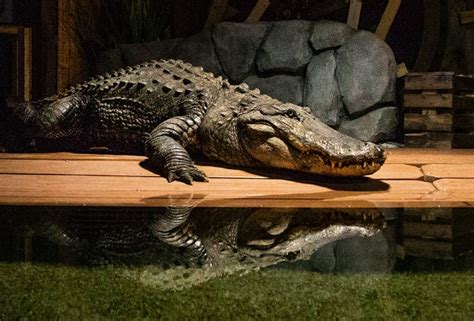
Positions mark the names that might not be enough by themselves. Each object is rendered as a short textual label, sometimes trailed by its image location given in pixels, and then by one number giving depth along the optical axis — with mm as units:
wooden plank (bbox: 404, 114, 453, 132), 5859
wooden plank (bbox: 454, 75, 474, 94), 5900
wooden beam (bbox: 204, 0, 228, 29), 7519
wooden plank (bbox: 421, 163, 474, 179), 3783
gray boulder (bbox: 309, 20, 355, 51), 6250
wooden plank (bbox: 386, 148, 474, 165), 4340
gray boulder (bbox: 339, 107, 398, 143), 5957
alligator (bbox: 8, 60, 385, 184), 3539
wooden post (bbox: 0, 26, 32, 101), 5723
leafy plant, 6512
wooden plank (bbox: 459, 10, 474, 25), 6613
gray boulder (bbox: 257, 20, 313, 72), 6297
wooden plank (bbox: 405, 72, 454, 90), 5828
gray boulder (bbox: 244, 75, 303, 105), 6246
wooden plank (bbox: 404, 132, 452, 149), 5871
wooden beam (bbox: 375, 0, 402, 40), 7258
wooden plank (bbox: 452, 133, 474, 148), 5949
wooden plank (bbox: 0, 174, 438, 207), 2992
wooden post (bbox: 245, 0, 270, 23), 7586
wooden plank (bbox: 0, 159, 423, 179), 3711
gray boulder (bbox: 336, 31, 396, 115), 5965
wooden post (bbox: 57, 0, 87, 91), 6113
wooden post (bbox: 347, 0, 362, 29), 7332
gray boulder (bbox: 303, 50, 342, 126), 6051
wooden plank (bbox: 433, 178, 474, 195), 3279
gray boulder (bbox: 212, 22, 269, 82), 6465
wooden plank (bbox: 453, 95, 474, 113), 5905
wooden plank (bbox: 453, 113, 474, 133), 5961
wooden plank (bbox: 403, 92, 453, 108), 5824
